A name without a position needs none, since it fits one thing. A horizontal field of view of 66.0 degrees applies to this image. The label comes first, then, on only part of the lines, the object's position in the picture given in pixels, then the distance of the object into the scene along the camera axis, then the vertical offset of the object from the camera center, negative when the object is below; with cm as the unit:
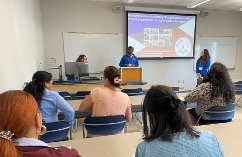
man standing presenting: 564 -9
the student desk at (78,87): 374 -63
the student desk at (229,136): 129 -65
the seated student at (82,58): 485 -2
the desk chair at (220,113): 223 -69
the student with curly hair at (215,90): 214 -38
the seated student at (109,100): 203 -47
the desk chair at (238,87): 446 -74
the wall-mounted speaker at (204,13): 659 +154
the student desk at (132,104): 238 -64
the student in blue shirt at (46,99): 191 -42
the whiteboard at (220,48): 683 +32
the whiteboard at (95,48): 578 +29
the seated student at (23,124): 72 -27
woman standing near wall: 520 -18
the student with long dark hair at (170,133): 89 -38
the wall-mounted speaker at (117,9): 582 +150
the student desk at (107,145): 128 -65
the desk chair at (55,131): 171 -69
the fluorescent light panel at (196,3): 548 +163
